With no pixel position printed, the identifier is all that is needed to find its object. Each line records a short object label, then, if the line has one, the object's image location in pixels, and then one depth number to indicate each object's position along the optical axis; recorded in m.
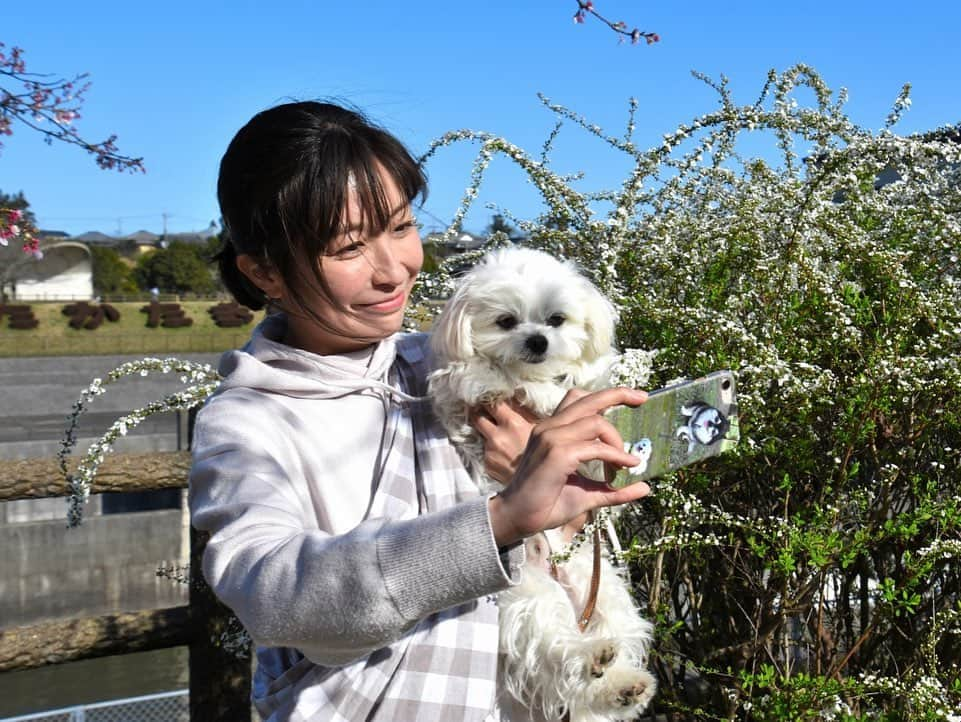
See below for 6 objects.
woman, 1.14
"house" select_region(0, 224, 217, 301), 55.53
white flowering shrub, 2.39
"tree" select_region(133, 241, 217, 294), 58.94
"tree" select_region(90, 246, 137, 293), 60.12
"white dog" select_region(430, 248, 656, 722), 1.90
